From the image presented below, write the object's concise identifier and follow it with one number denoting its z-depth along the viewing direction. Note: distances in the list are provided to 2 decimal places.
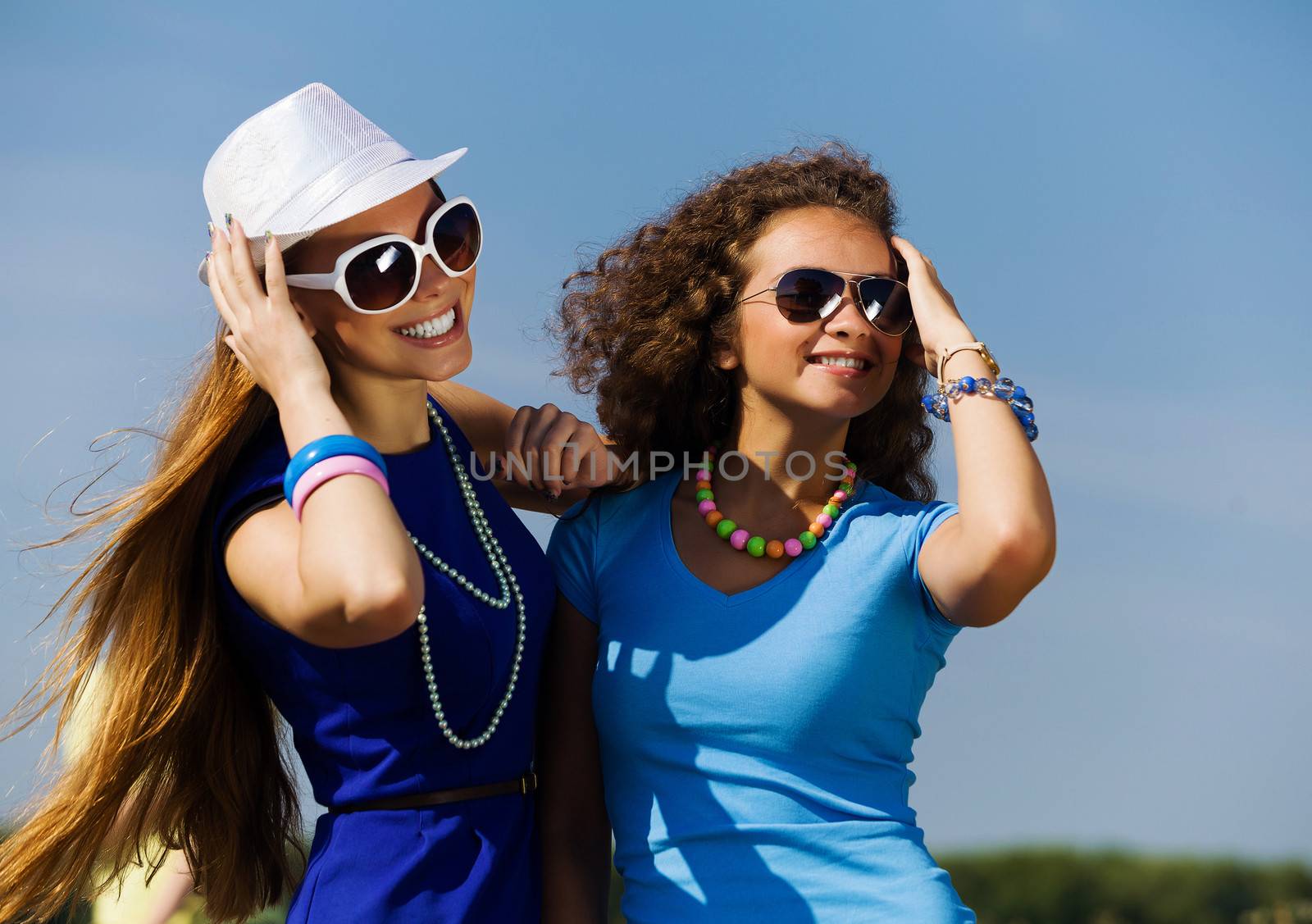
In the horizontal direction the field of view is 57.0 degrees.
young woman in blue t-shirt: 2.92
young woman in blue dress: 2.73
